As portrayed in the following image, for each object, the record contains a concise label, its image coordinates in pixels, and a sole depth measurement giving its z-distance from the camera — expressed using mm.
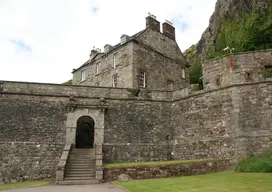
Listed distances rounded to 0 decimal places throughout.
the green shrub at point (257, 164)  9147
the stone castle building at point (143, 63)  17698
